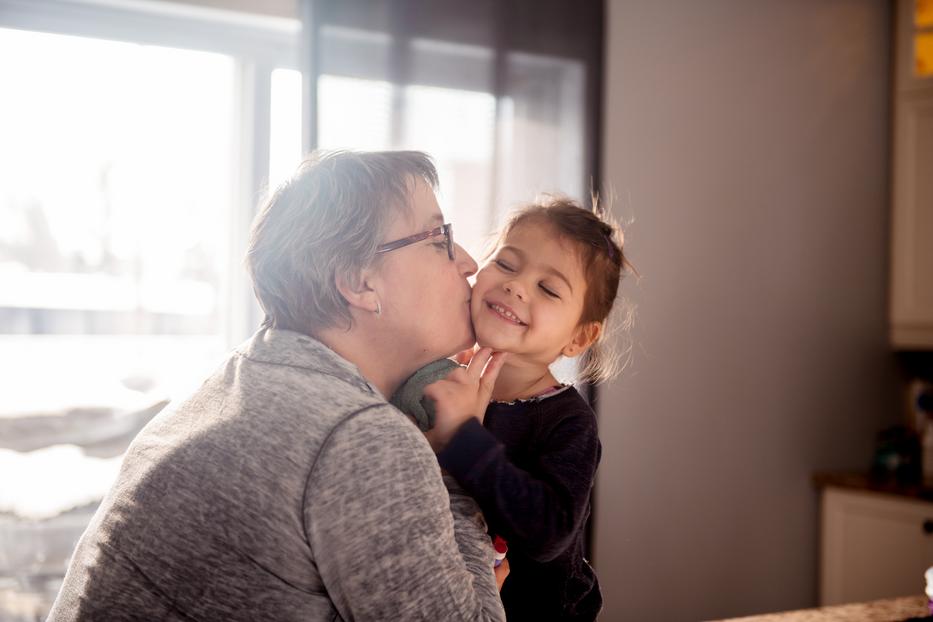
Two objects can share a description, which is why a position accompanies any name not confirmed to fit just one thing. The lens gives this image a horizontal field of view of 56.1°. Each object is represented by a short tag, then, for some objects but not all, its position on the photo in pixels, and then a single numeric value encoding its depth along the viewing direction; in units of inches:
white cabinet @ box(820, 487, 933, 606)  127.0
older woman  37.8
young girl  47.7
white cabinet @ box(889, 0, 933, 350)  144.6
